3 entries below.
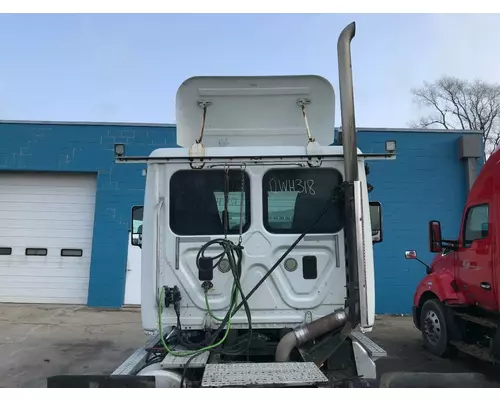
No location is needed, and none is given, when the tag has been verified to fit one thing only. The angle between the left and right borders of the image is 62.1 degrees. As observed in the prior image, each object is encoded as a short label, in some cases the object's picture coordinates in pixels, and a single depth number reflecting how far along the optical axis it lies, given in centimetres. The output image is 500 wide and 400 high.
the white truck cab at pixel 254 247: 341
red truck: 524
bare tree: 3403
